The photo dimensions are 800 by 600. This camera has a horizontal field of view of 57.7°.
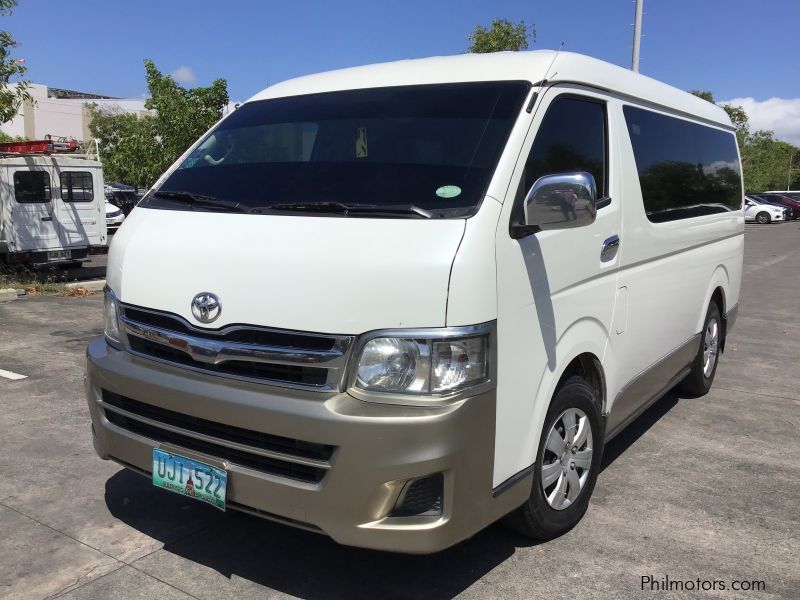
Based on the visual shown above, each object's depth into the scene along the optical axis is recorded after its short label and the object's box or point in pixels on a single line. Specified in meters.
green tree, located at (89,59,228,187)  15.20
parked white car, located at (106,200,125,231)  20.33
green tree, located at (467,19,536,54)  19.22
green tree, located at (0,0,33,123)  11.25
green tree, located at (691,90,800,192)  50.32
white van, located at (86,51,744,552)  2.60
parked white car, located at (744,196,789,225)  37.16
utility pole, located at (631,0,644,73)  14.56
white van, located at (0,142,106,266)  12.75
